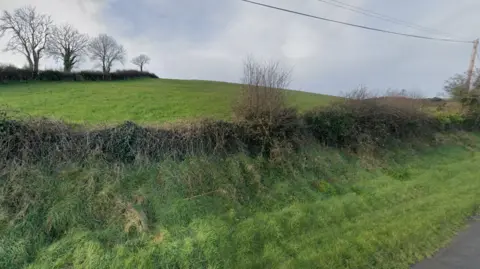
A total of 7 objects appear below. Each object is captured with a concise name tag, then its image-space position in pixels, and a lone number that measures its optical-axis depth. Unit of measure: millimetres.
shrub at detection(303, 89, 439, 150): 9758
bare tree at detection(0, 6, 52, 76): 32719
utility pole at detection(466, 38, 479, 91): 18859
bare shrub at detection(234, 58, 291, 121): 8227
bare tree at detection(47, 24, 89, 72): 34938
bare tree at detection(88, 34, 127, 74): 39906
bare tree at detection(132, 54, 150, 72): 44300
